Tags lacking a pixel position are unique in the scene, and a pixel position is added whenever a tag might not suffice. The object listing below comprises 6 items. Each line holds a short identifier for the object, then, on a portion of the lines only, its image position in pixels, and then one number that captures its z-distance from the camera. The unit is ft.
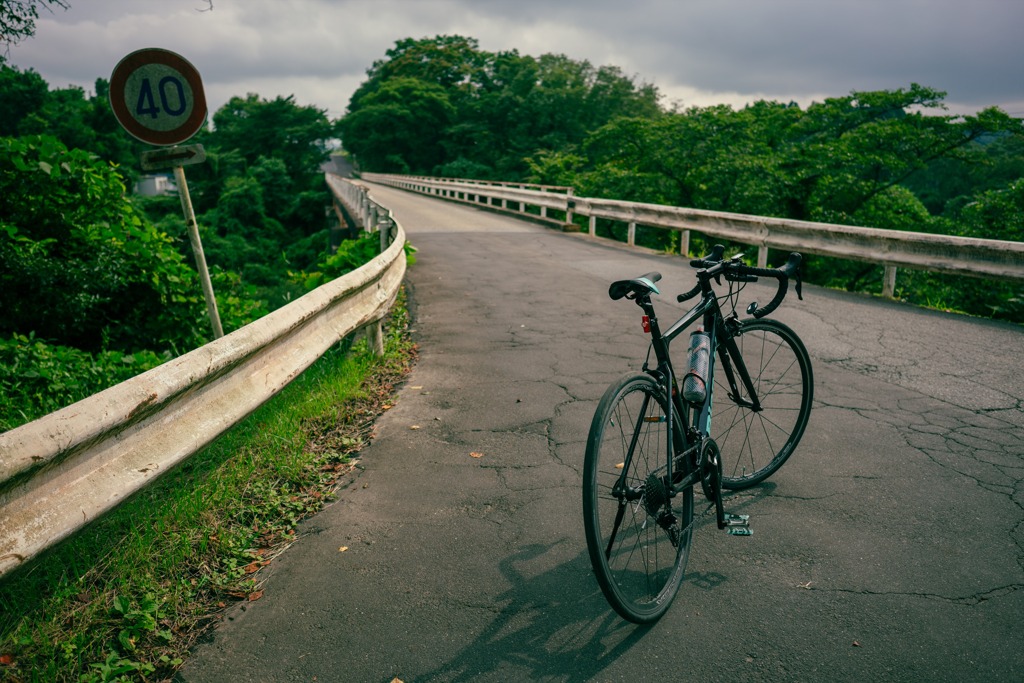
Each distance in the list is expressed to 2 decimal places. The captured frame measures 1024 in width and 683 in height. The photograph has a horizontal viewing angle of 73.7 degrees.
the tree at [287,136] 255.09
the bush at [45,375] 19.72
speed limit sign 20.74
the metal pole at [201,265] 22.21
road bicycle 8.55
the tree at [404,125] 264.31
